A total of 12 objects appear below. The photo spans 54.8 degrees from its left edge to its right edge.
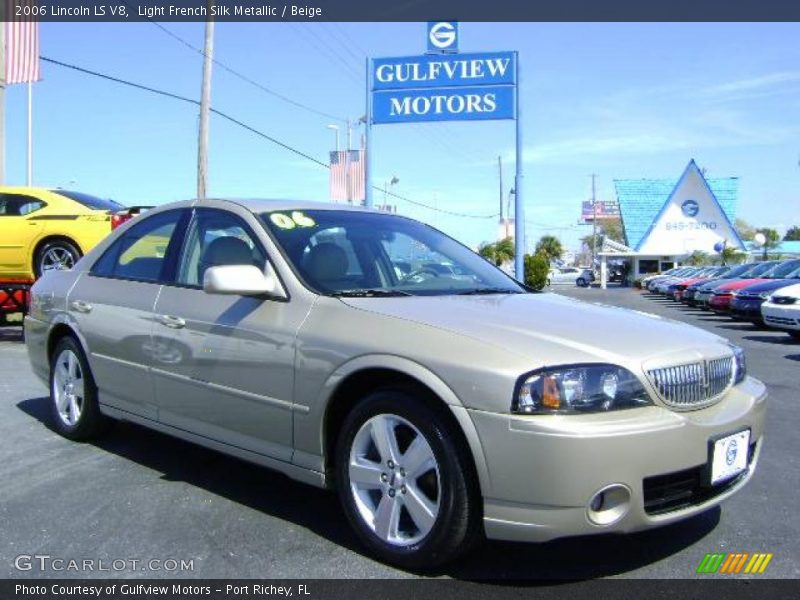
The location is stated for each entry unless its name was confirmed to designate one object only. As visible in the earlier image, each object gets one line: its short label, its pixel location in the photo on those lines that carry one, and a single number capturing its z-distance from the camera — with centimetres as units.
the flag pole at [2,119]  1772
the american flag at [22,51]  1491
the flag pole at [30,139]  3518
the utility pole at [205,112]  1803
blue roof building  6291
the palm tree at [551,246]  8238
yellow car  994
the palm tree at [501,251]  4638
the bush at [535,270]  3139
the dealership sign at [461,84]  1858
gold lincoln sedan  295
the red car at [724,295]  1906
